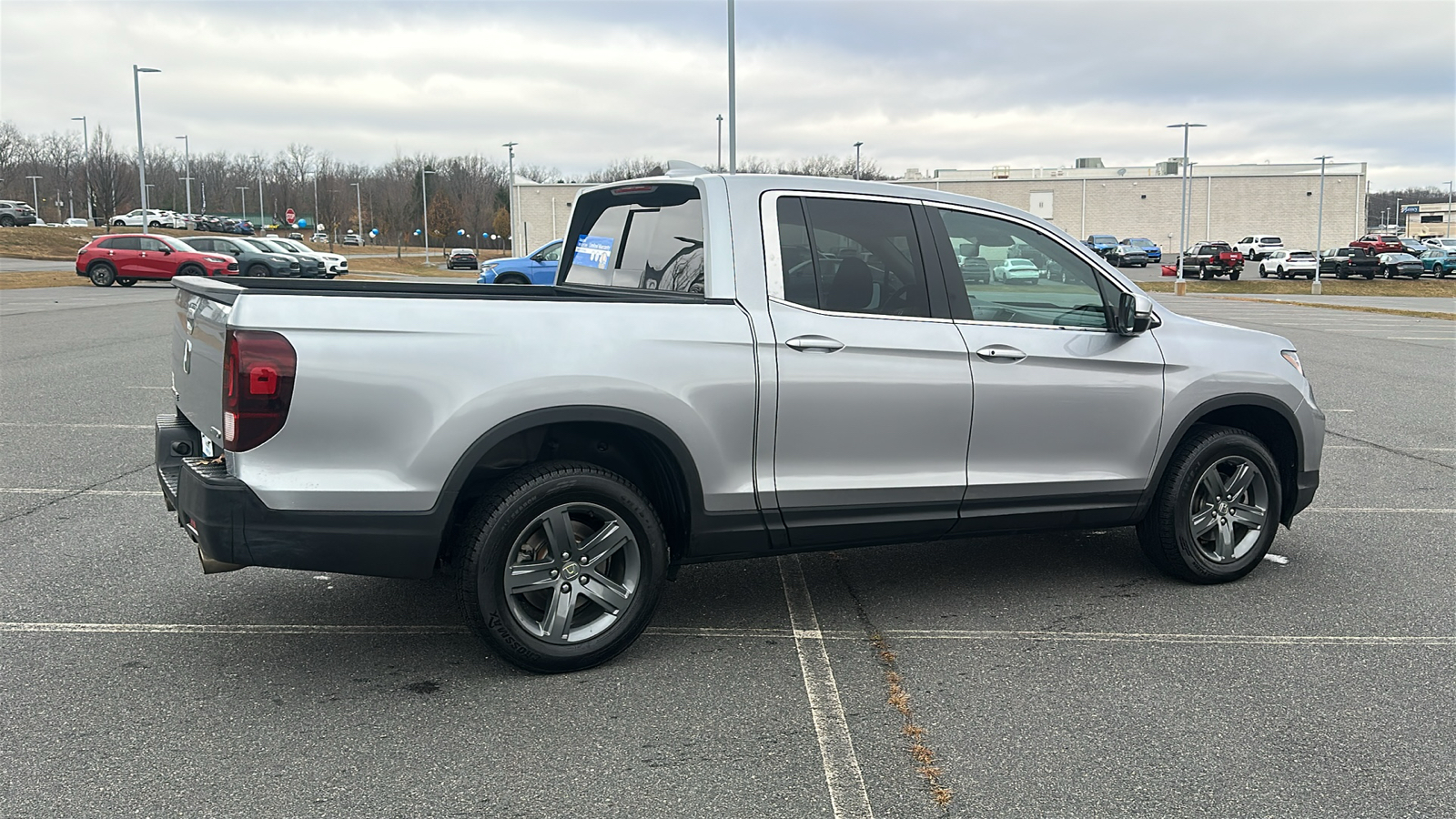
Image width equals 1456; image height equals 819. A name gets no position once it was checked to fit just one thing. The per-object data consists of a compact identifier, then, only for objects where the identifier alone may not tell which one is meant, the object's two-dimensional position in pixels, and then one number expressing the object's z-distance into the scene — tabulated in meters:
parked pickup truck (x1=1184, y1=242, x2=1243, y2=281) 51.38
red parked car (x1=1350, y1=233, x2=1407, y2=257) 53.57
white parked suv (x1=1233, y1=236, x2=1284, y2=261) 63.05
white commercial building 89.25
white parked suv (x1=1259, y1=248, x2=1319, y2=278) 51.38
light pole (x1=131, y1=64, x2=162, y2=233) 45.66
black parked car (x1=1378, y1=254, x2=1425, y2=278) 50.97
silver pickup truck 3.81
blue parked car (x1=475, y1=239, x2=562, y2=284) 23.89
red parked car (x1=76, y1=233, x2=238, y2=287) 34.47
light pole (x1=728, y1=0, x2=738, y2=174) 22.45
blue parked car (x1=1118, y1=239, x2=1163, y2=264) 66.75
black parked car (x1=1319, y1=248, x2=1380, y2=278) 50.38
